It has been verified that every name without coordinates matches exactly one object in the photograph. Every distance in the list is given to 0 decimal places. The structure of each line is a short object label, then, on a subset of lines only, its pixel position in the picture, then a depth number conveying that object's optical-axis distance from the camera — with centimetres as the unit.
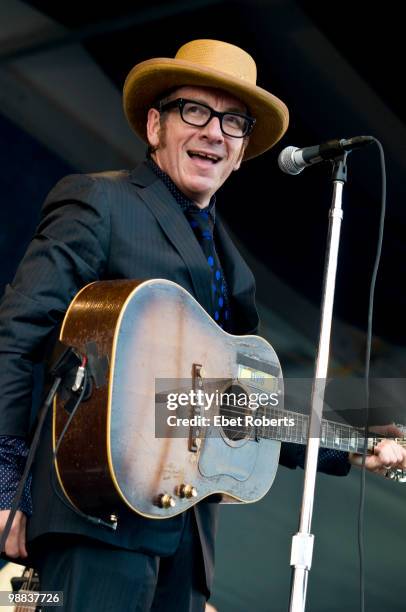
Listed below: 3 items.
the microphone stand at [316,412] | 325
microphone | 344
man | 328
